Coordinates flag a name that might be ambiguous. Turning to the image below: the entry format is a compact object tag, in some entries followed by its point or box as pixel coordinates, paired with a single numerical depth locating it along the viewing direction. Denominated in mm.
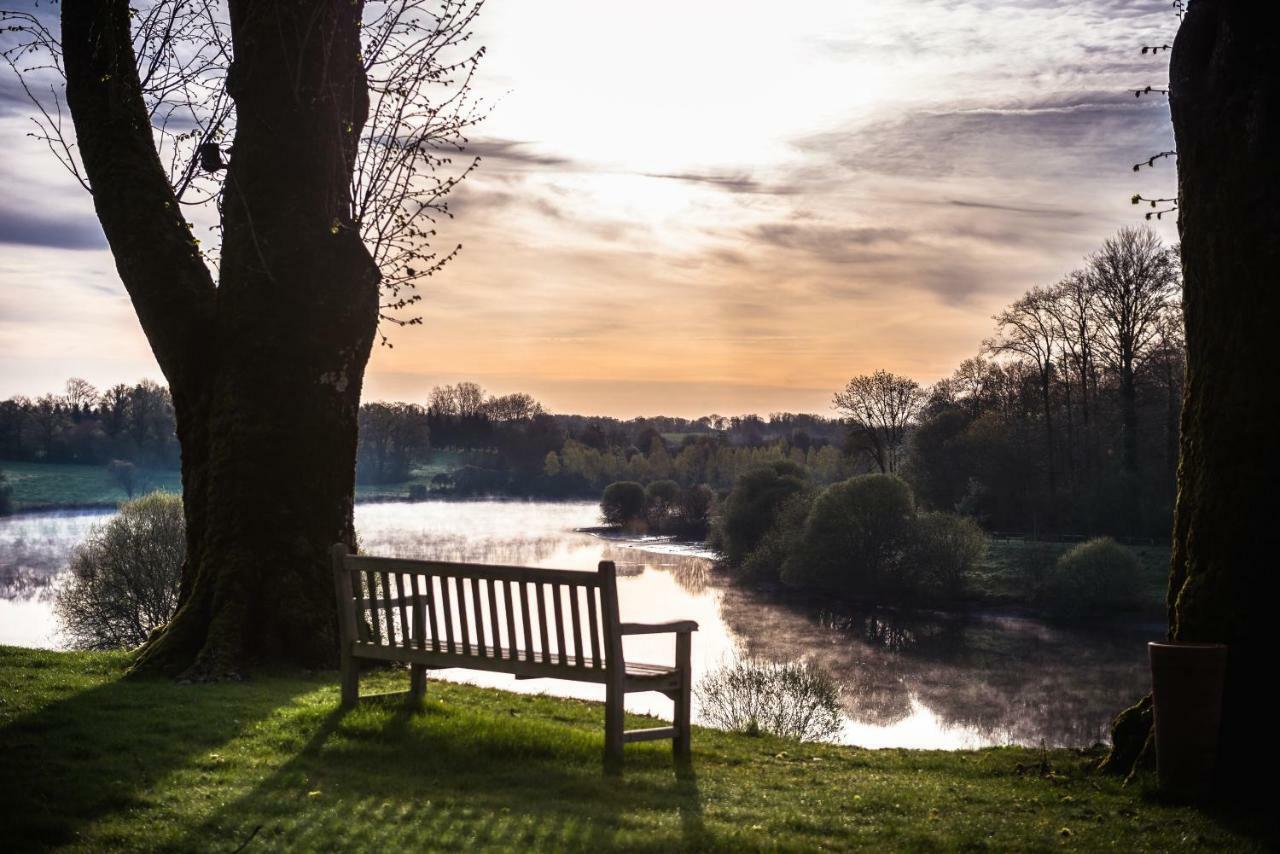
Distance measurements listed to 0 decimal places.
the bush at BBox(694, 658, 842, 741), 31312
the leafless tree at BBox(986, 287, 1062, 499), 52719
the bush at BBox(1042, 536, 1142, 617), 47094
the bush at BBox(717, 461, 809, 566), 62719
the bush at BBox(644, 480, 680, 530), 94688
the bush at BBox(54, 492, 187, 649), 39812
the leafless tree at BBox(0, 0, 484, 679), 10211
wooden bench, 6688
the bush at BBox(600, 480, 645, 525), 95188
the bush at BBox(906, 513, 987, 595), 52312
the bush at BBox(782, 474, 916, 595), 52969
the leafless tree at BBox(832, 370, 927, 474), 67125
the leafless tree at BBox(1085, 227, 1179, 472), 47750
